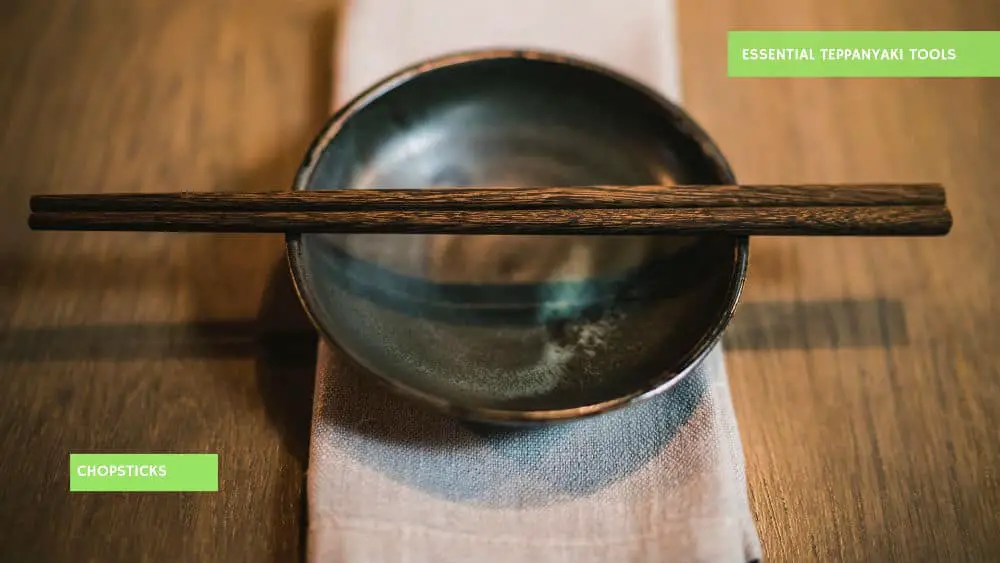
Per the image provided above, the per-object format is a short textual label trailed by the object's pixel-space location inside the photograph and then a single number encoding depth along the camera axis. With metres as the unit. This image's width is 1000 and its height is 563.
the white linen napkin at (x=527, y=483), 0.34
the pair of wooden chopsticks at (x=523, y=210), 0.35
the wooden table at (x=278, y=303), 0.36
